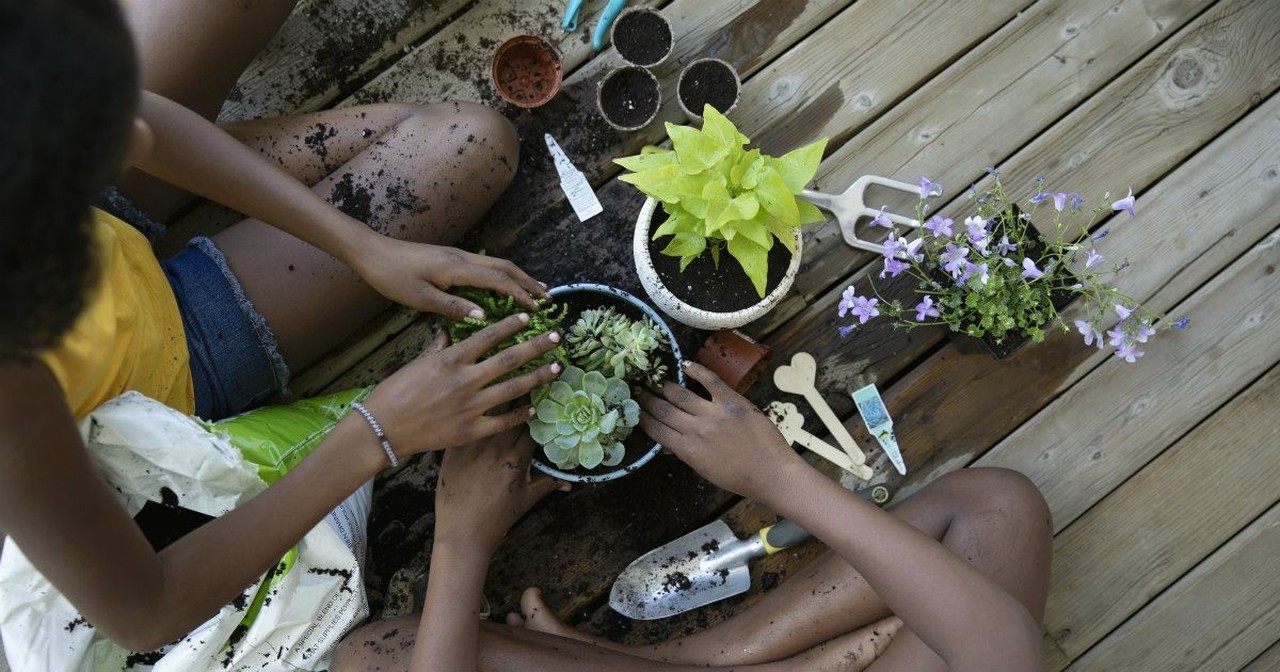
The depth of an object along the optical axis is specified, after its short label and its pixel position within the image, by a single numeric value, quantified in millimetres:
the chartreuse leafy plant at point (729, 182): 1084
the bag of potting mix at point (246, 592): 983
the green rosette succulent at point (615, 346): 1137
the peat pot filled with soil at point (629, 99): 1446
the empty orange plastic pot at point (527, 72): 1448
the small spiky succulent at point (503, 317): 1117
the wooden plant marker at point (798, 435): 1444
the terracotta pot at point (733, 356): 1361
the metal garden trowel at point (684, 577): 1427
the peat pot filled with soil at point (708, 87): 1438
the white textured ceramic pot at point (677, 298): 1240
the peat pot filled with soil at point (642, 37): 1460
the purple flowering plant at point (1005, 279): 1283
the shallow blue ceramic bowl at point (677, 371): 1234
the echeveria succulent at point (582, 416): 1089
